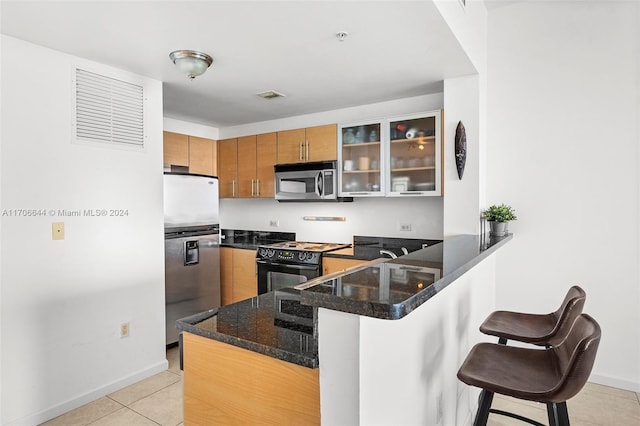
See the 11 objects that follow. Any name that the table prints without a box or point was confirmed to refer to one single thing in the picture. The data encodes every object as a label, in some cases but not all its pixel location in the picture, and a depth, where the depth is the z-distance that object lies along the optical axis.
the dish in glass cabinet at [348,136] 3.67
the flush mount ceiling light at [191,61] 2.40
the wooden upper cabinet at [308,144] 3.76
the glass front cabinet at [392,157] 3.22
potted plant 2.86
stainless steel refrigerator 3.40
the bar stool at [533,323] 1.76
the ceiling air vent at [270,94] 3.29
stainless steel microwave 3.74
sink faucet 3.33
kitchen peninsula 1.00
